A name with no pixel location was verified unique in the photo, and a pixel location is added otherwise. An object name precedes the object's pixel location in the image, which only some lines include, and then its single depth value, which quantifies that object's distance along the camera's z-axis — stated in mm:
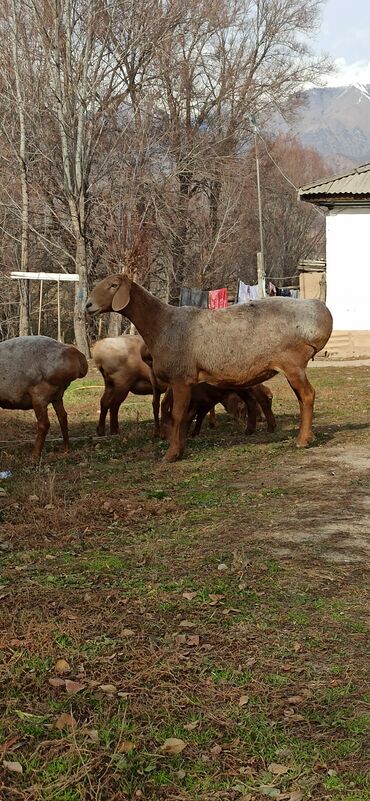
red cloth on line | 34375
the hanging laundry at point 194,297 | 35438
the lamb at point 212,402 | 11391
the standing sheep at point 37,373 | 10414
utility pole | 32812
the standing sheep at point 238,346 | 10008
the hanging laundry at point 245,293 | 33969
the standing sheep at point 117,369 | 12328
